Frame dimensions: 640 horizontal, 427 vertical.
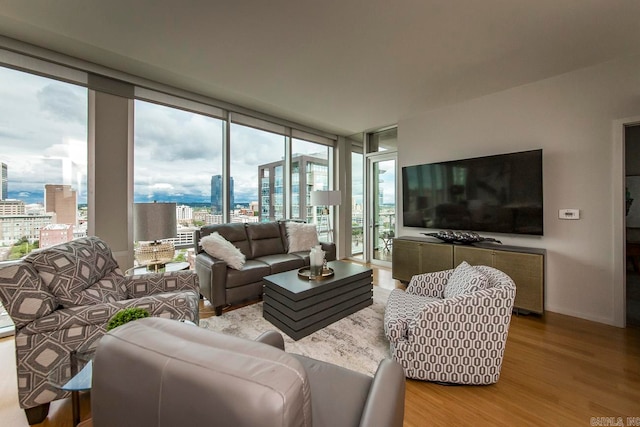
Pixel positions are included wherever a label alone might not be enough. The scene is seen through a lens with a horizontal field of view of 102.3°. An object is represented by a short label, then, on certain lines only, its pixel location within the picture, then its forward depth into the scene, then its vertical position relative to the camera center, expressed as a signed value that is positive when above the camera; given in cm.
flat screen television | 295 +24
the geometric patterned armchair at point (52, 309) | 134 -54
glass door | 475 +13
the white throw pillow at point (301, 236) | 388 -36
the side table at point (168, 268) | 257 -57
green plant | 114 -46
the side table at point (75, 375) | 108 -71
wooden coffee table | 227 -83
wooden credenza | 266 -58
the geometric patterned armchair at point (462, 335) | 161 -80
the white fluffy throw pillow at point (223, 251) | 287 -42
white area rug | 198 -109
